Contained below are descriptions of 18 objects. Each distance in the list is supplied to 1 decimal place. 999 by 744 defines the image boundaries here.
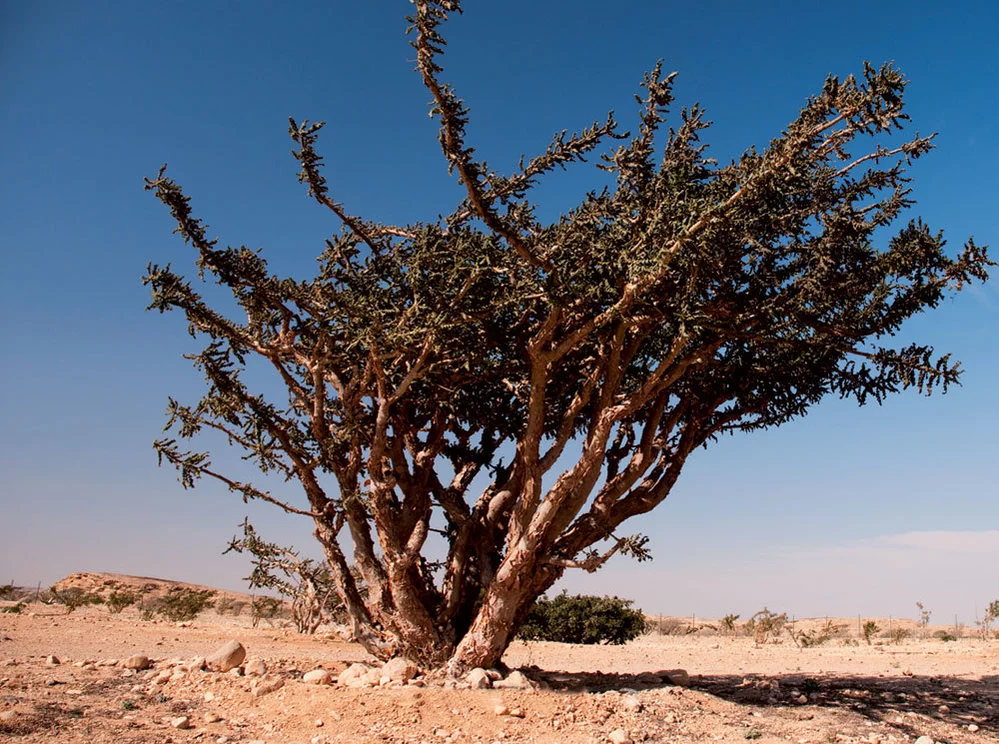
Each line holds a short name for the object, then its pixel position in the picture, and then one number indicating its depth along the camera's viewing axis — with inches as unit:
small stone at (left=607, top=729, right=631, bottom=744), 320.0
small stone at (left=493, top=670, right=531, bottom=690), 403.2
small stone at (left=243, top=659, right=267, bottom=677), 419.8
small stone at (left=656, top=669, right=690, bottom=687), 484.4
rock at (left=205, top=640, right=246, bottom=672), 430.9
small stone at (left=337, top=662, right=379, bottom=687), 404.2
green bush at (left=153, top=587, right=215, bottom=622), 1137.4
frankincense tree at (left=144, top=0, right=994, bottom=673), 367.9
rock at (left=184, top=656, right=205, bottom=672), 427.3
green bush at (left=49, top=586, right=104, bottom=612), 1181.0
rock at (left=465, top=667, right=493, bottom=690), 394.6
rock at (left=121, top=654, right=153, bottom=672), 456.1
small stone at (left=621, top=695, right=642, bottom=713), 365.4
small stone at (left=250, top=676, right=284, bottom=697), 378.6
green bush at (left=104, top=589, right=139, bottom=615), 1209.4
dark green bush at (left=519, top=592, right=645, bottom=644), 1025.5
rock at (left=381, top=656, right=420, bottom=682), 407.2
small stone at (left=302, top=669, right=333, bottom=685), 404.5
